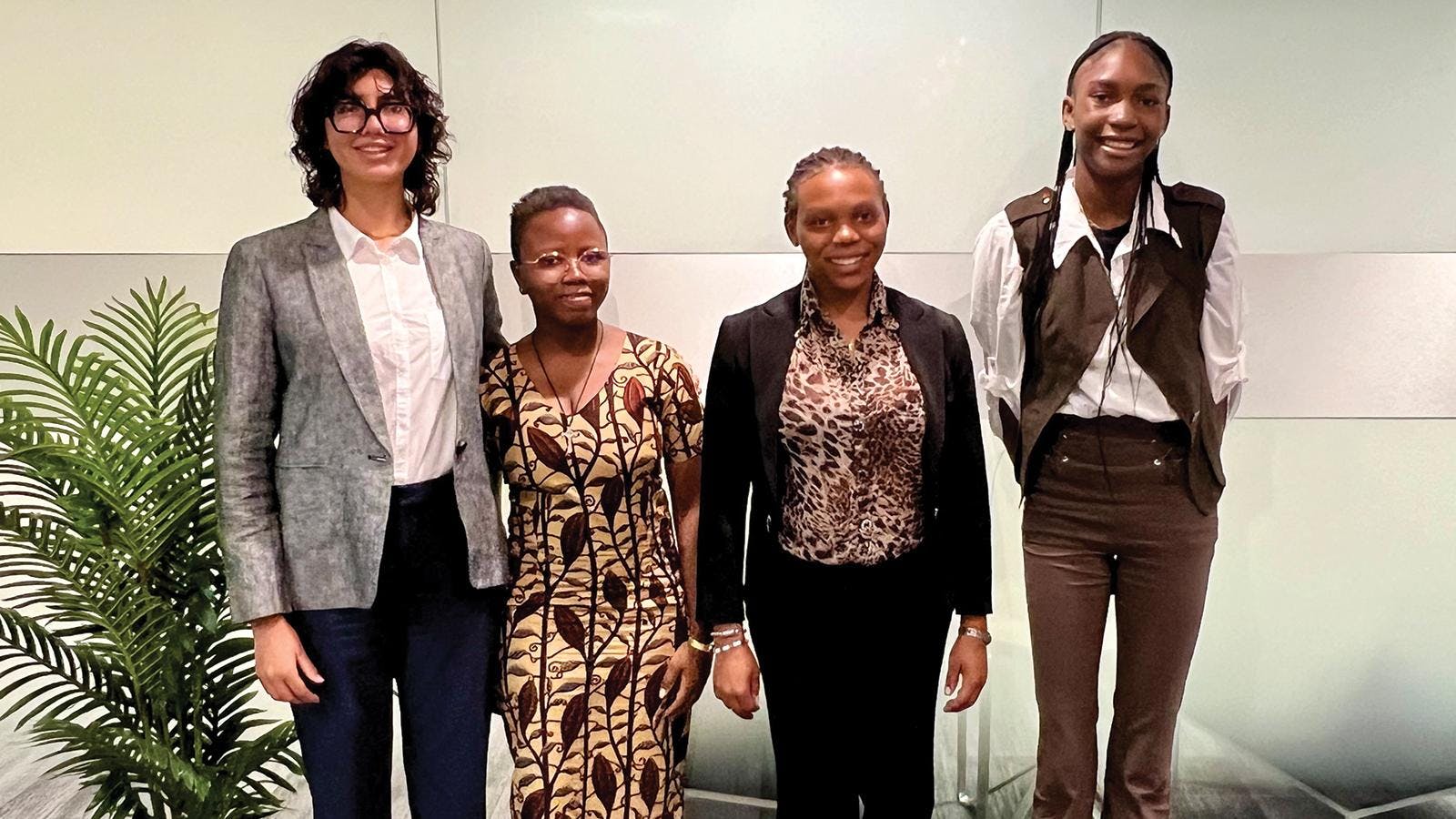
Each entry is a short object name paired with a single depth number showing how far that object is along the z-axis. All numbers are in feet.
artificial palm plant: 5.72
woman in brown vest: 5.26
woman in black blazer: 4.88
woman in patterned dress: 5.20
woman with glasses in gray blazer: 4.79
